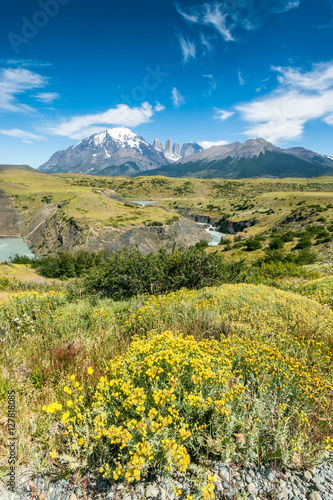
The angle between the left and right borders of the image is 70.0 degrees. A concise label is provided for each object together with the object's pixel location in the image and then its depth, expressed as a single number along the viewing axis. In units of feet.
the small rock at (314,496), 6.99
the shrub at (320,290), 28.96
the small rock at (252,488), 7.18
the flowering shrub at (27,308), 18.34
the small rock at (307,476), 7.60
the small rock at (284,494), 7.05
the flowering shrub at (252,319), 14.62
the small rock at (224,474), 7.57
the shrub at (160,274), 38.65
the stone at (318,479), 7.51
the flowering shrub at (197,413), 7.39
